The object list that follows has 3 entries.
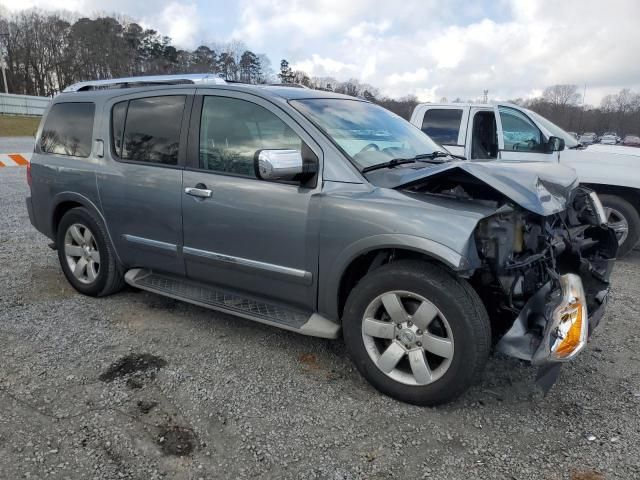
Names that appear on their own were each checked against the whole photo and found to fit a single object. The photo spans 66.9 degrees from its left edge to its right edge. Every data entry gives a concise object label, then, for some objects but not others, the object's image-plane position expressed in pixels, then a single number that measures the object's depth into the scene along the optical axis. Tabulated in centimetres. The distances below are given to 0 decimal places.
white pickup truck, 604
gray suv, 262
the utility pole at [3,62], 5405
